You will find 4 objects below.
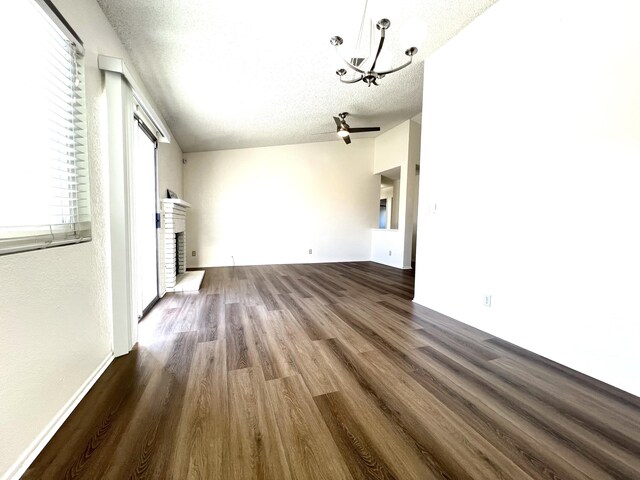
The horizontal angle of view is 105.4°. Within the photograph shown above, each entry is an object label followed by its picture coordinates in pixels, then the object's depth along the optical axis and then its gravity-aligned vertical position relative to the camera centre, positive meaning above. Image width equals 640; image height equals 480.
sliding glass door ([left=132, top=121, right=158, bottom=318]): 2.50 +0.13
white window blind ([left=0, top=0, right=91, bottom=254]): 0.89 +0.37
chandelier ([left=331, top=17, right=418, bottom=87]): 1.81 +1.48
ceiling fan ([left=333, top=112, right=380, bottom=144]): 3.75 +1.52
